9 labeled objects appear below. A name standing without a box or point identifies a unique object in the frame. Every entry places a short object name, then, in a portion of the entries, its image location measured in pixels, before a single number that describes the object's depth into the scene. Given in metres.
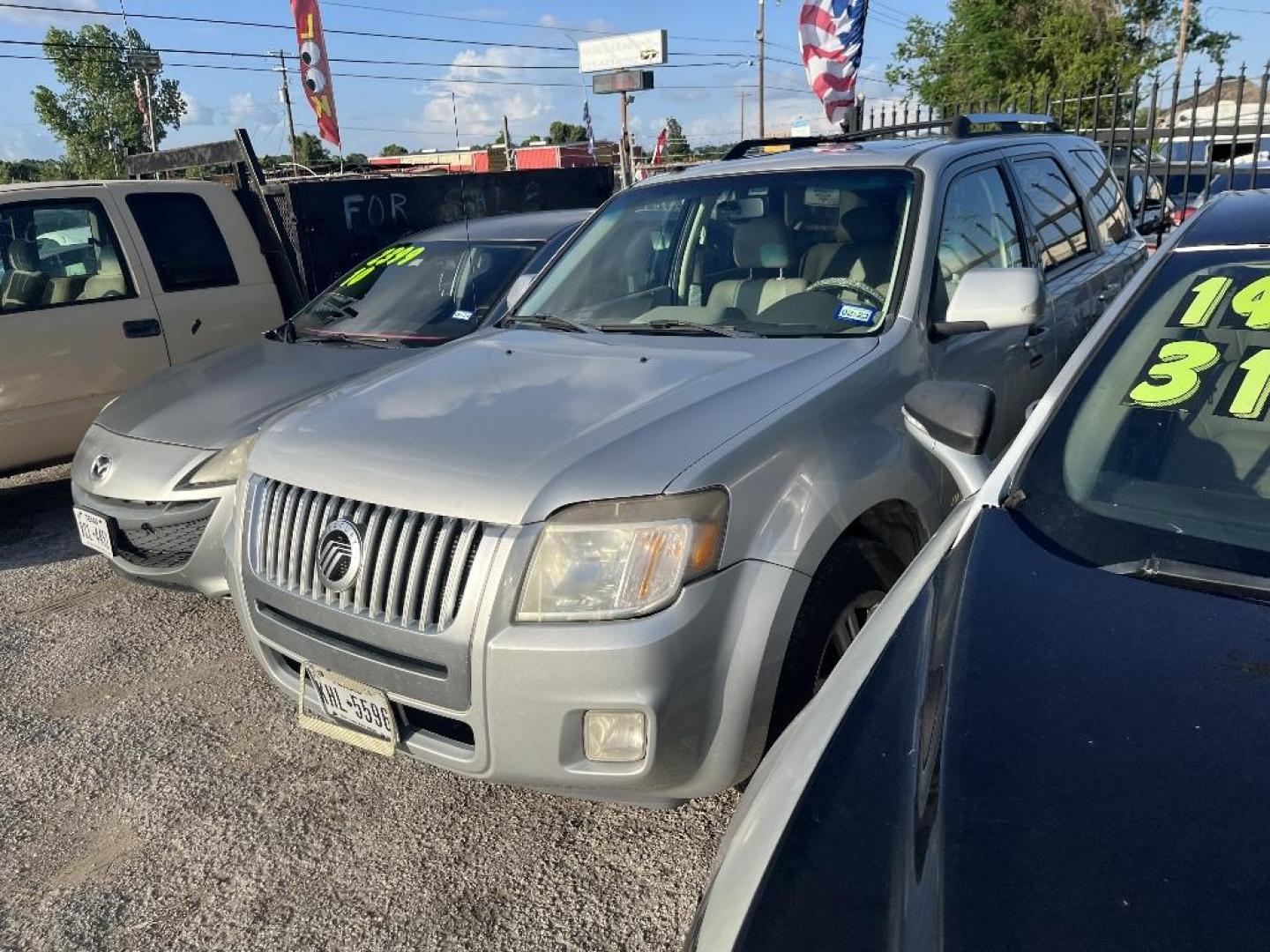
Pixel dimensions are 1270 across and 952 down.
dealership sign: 24.20
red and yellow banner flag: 22.66
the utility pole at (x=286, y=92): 40.12
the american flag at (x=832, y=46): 9.15
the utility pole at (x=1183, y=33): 27.63
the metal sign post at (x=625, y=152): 12.35
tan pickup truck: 5.21
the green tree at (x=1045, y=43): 25.19
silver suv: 2.12
